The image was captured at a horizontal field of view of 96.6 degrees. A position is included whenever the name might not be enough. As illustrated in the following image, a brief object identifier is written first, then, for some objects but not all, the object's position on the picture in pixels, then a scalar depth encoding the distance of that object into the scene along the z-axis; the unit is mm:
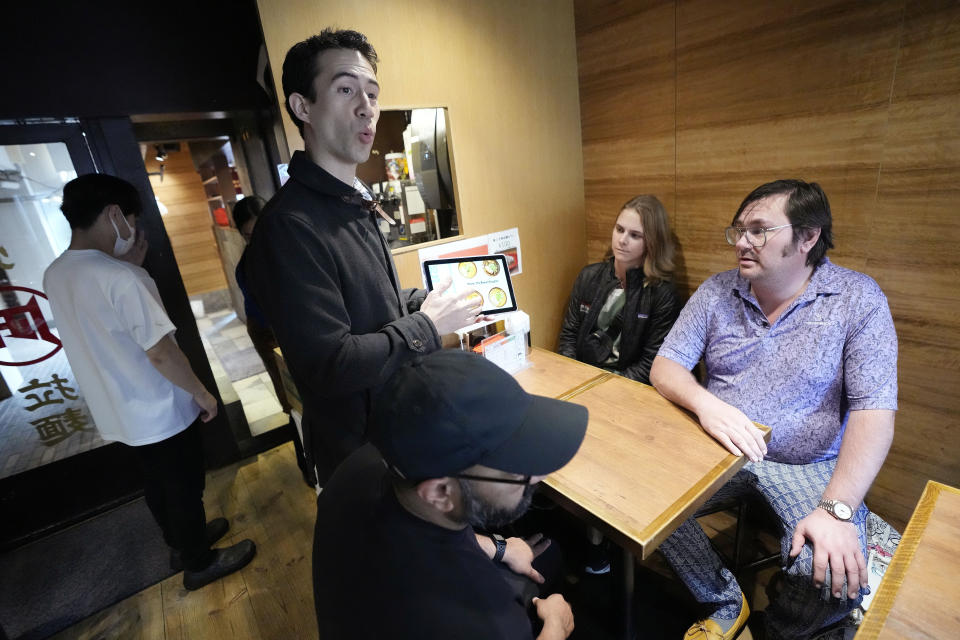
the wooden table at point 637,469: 972
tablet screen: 1663
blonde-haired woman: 2092
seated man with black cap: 667
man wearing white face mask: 1525
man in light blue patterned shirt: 1188
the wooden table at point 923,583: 765
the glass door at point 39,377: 2059
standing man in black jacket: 982
